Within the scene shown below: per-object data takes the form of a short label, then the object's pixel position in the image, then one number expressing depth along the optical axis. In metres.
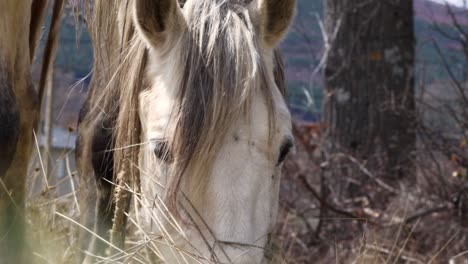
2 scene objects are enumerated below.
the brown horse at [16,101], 6.61
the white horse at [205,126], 5.61
